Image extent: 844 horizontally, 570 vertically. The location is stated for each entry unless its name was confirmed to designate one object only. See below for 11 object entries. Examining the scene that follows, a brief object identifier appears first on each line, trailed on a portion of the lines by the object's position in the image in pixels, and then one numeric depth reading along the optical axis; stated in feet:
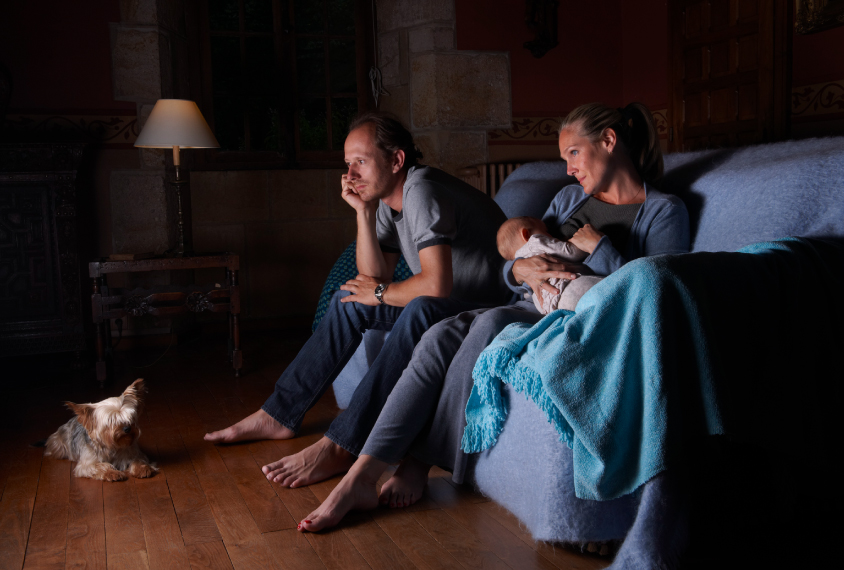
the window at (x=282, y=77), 14.29
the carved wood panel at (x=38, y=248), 11.12
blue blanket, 4.26
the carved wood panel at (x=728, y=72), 12.05
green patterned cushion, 9.25
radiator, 14.14
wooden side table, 10.39
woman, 5.76
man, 6.76
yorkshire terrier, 6.69
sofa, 4.23
